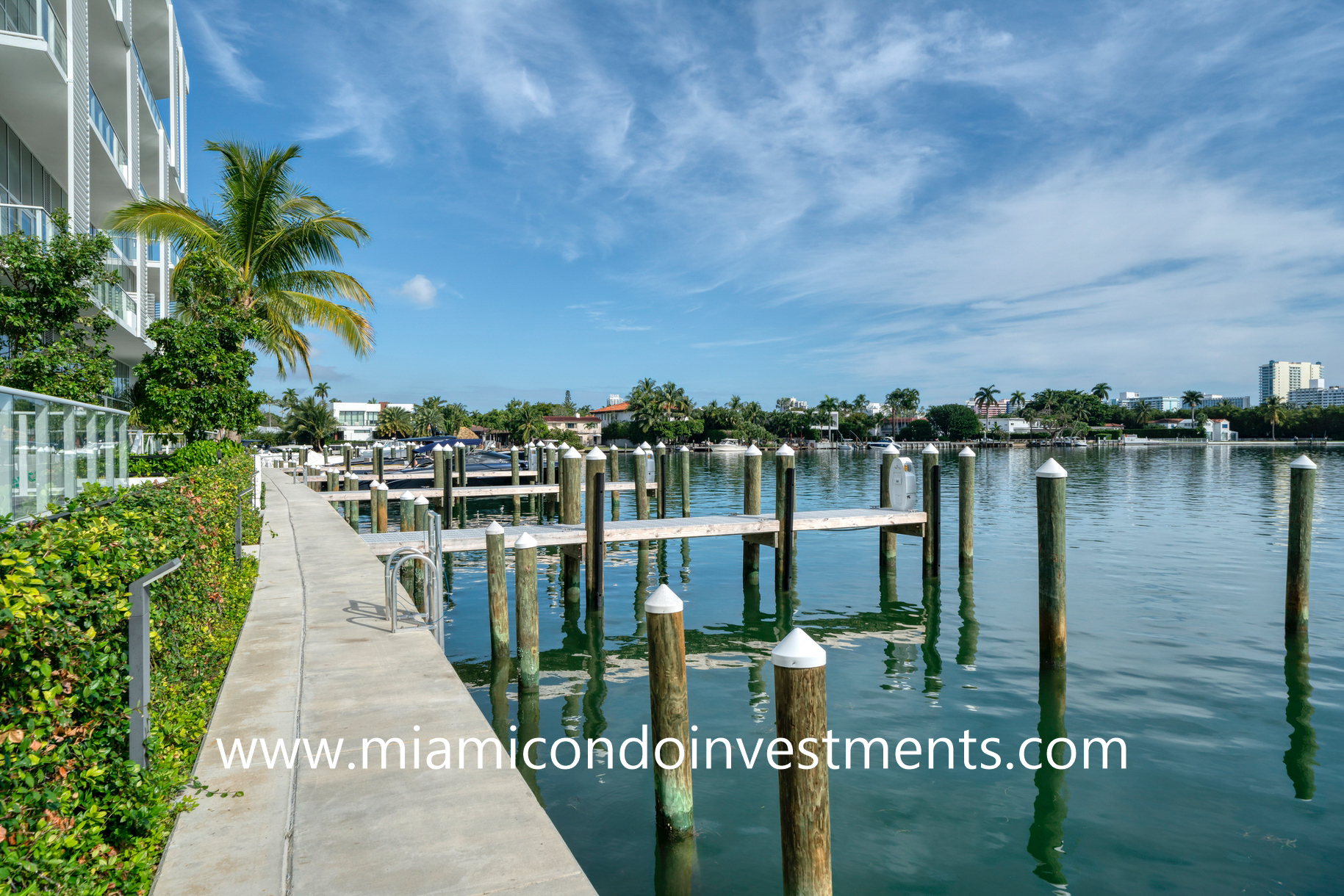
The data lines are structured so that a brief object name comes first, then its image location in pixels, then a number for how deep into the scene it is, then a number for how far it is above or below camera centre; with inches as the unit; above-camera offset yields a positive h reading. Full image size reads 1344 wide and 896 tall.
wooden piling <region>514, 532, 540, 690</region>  374.0 -84.1
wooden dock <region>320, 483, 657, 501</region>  946.1 -62.1
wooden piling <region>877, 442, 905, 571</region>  677.0 -52.0
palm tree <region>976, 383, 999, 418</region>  7047.2 +398.0
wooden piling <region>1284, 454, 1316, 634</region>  446.9 -60.9
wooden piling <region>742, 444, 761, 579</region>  670.5 -51.7
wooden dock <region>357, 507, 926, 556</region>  530.3 -66.1
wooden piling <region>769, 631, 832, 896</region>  165.8 -71.6
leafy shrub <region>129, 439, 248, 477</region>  645.3 -10.9
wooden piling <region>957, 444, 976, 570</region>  655.6 -59.6
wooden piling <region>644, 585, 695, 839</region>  228.7 -79.3
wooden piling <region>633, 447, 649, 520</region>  781.9 -43.1
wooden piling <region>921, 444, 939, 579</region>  645.3 -72.7
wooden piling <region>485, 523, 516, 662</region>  407.5 -79.3
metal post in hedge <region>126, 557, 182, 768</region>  141.4 -37.0
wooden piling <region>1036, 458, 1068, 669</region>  399.5 -64.7
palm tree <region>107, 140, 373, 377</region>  778.2 +215.6
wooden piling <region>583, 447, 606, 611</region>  533.6 -63.4
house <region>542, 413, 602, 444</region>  5206.7 +126.2
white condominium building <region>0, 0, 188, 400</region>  637.3 +317.6
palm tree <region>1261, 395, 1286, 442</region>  5462.6 +179.8
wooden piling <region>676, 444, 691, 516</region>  923.8 -37.4
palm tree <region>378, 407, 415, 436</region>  4298.7 +128.3
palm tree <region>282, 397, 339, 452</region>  3703.2 +112.6
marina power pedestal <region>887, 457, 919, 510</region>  666.2 -41.7
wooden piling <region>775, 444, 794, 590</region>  594.9 -34.2
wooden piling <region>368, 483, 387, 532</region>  652.1 -51.7
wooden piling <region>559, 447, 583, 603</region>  602.5 -51.3
